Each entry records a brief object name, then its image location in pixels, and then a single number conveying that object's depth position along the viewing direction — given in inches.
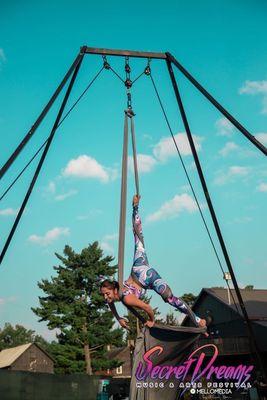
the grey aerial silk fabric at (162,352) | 300.2
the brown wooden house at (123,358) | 2462.2
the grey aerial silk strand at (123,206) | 265.1
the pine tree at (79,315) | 1339.8
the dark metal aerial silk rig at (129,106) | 274.4
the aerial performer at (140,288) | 283.1
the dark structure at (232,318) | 983.6
